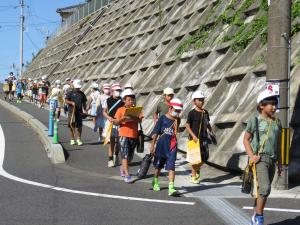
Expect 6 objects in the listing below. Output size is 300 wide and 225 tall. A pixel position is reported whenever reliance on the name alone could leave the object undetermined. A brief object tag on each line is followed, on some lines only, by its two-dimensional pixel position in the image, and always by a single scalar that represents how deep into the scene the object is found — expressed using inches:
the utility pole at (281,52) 381.7
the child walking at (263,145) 259.5
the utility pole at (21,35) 2437.3
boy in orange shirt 407.8
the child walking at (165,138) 369.1
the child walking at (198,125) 413.1
